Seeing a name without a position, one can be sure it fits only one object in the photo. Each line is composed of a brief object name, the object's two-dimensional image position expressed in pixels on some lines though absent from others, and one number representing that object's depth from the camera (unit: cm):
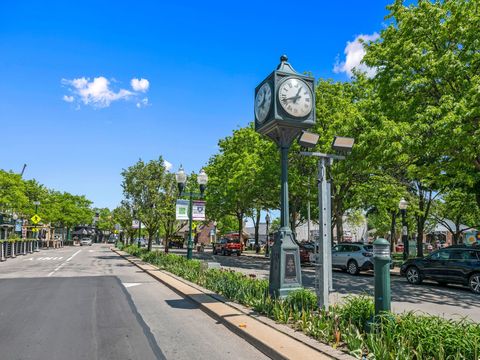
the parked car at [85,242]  7814
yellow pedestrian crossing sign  4234
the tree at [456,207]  3146
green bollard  581
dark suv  1451
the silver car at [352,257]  2064
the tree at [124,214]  3050
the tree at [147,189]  2756
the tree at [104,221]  12327
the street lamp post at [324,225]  718
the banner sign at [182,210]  1914
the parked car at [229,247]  3984
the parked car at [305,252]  2698
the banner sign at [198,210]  1741
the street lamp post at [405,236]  2457
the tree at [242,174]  2991
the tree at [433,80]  1237
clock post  868
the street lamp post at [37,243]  4517
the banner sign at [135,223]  2977
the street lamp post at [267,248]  3669
